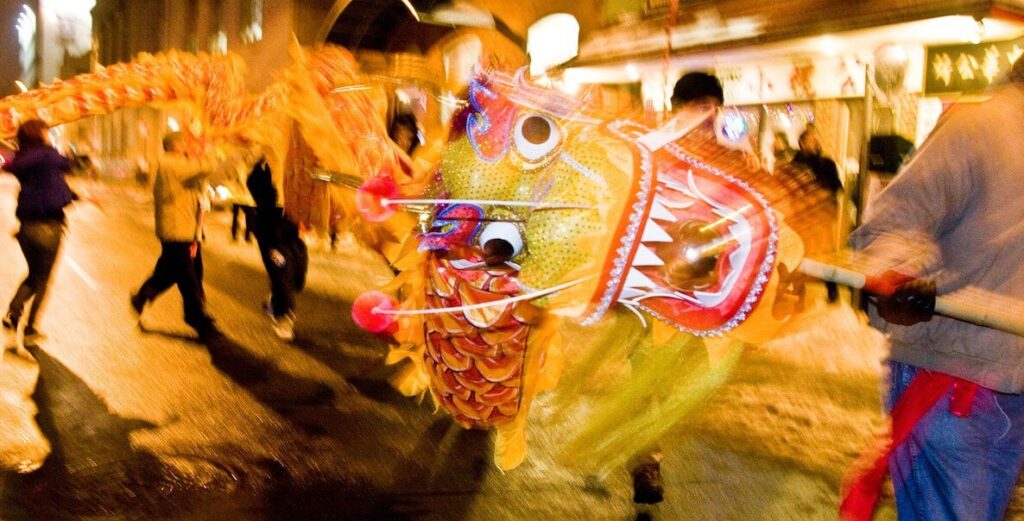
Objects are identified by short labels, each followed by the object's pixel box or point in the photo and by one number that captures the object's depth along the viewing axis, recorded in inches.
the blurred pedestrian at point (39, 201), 227.3
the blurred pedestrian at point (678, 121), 113.4
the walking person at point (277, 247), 263.3
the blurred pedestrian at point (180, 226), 249.4
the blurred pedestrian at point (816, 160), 201.3
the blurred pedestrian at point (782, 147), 256.4
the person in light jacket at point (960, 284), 88.2
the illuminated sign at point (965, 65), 328.5
